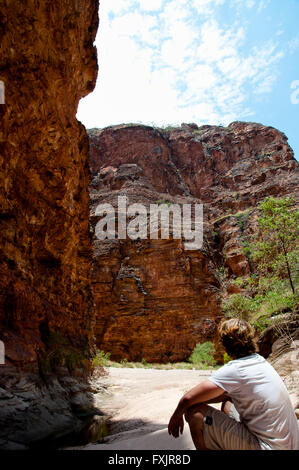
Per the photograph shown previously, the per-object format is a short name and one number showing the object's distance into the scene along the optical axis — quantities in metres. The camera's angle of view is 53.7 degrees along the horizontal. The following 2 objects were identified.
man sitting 1.82
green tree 10.95
